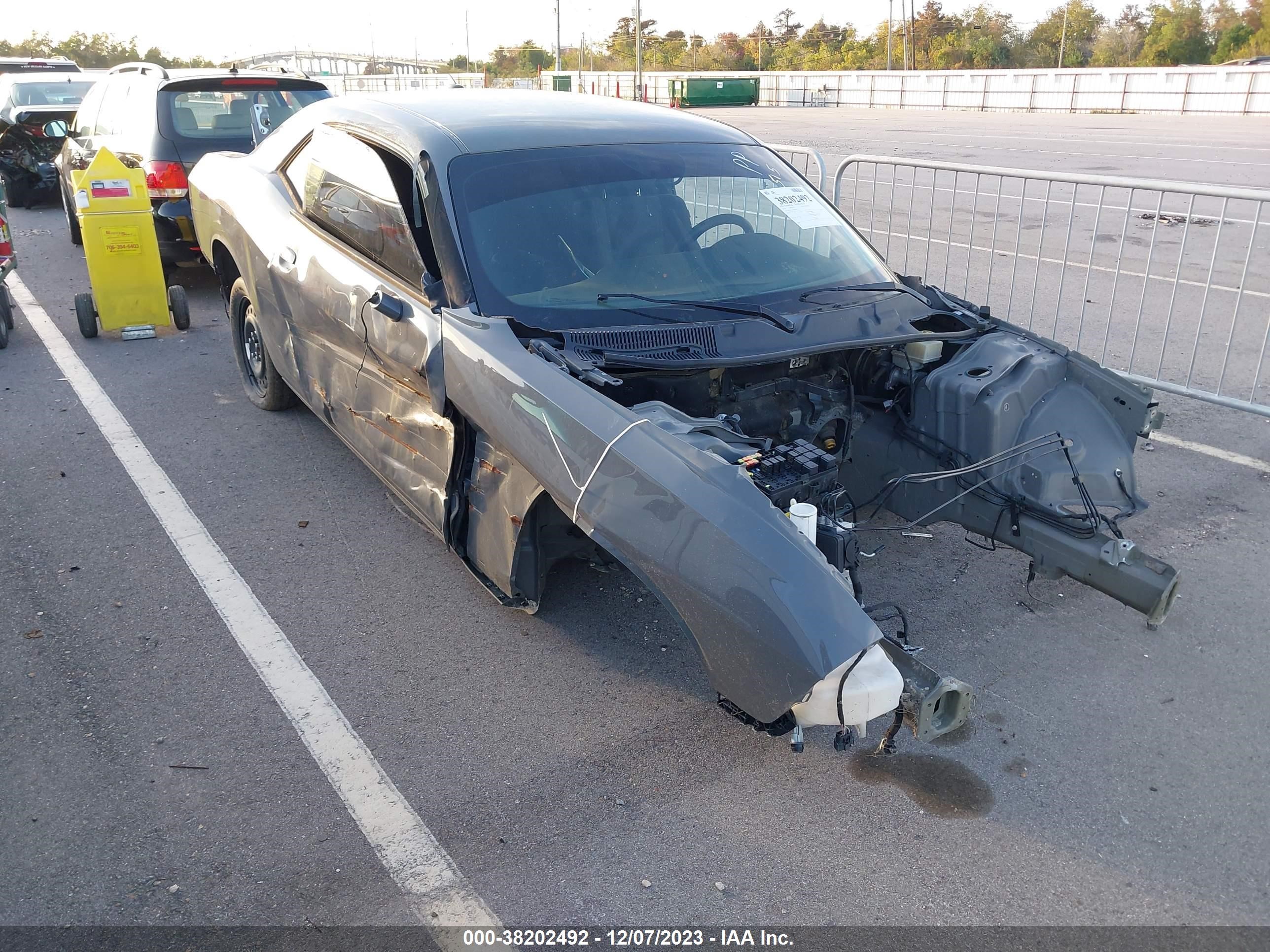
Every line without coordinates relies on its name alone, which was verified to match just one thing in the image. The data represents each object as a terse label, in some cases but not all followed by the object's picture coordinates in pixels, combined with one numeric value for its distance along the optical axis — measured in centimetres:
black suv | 845
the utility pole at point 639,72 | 4296
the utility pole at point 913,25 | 7306
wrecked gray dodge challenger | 273
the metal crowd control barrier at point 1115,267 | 652
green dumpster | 4588
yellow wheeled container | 738
